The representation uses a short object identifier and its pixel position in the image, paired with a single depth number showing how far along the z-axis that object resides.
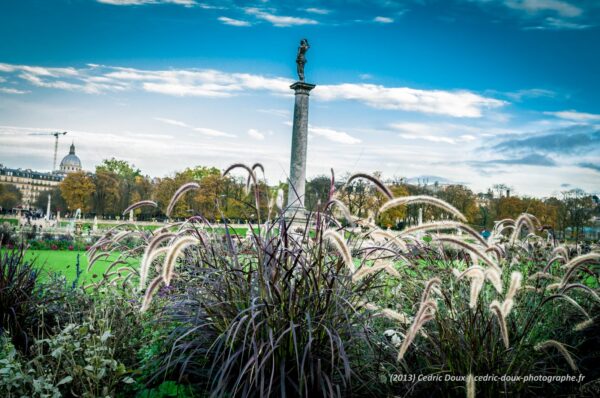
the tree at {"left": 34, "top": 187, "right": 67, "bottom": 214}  83.19
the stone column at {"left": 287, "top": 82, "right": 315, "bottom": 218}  21.34
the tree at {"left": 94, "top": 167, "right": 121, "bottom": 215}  73.12
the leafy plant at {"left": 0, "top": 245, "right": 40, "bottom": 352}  4.59
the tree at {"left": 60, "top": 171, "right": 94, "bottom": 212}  70.94
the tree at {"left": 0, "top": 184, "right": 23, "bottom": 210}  95.00
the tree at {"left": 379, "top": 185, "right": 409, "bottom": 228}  48.75
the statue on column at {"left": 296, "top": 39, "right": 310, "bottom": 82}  21.86
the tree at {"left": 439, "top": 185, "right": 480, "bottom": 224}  51.28
